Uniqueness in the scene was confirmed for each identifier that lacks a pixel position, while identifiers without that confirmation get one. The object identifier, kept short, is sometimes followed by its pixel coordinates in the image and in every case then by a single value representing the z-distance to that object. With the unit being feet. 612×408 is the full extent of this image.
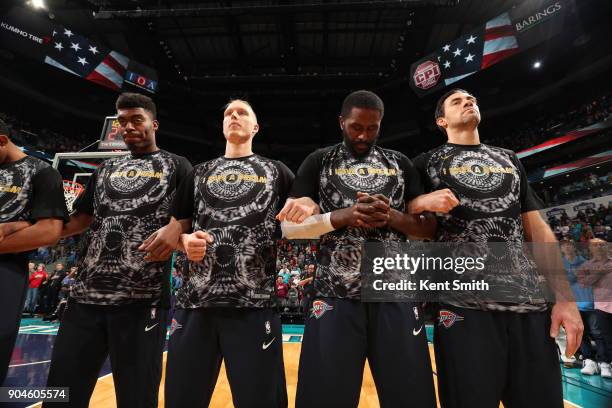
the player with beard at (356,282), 4.78
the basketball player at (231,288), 5.26
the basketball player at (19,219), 6.37
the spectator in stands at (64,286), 33.39
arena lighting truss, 28.55
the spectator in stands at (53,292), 34.53
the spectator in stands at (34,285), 35.02
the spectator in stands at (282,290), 34.65
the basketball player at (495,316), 5.01
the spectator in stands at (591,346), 16.67
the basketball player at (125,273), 5.90
